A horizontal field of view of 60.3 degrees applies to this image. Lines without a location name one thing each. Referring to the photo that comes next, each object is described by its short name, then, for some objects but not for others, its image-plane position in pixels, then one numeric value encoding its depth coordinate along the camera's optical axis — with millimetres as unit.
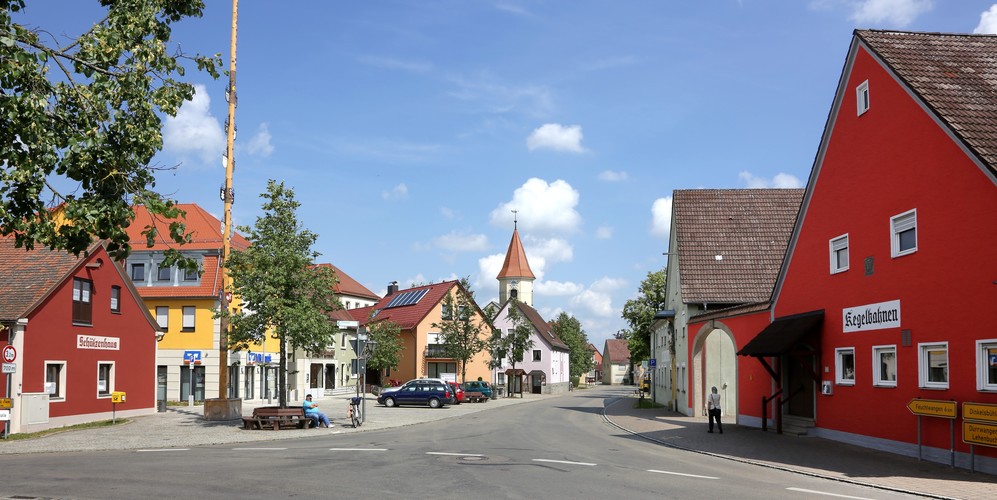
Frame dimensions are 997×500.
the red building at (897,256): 16641
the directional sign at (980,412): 15242
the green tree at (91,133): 8398
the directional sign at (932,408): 16516
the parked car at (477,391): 56384
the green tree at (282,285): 29578
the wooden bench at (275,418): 28109
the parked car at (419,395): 47438
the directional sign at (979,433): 15258
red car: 50788
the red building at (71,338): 27125
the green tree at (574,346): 122375
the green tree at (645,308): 67000
